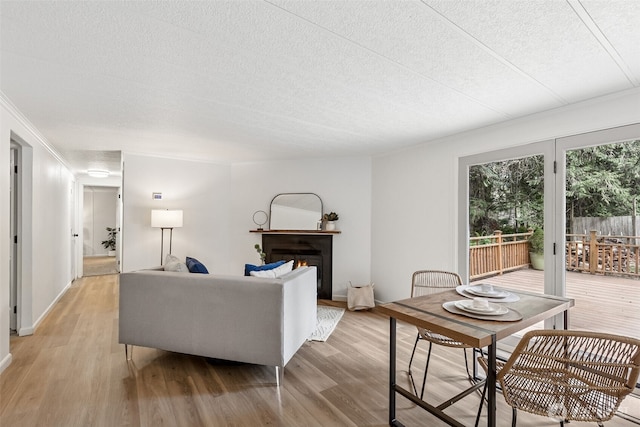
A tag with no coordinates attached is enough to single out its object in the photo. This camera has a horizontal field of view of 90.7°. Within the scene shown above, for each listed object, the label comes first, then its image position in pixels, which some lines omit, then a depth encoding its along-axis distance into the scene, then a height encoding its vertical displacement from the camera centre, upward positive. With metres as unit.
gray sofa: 2.32 -0.76
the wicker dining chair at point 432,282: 2.70 -0.56
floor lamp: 4.29 -0.02
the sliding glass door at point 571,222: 2.39 -0.04
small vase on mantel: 4.72 -0.05
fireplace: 4.82 -0.53
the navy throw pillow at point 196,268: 2.79 -0.45
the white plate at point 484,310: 1.72 -0.52
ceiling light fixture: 5.68 +0.81
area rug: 3.24 -1.22
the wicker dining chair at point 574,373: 1.28 -0.67
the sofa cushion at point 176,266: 2.78 -0.45
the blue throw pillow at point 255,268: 2.64 -0.44
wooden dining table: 1.48 -0.54
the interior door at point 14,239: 3.24 -0.24
